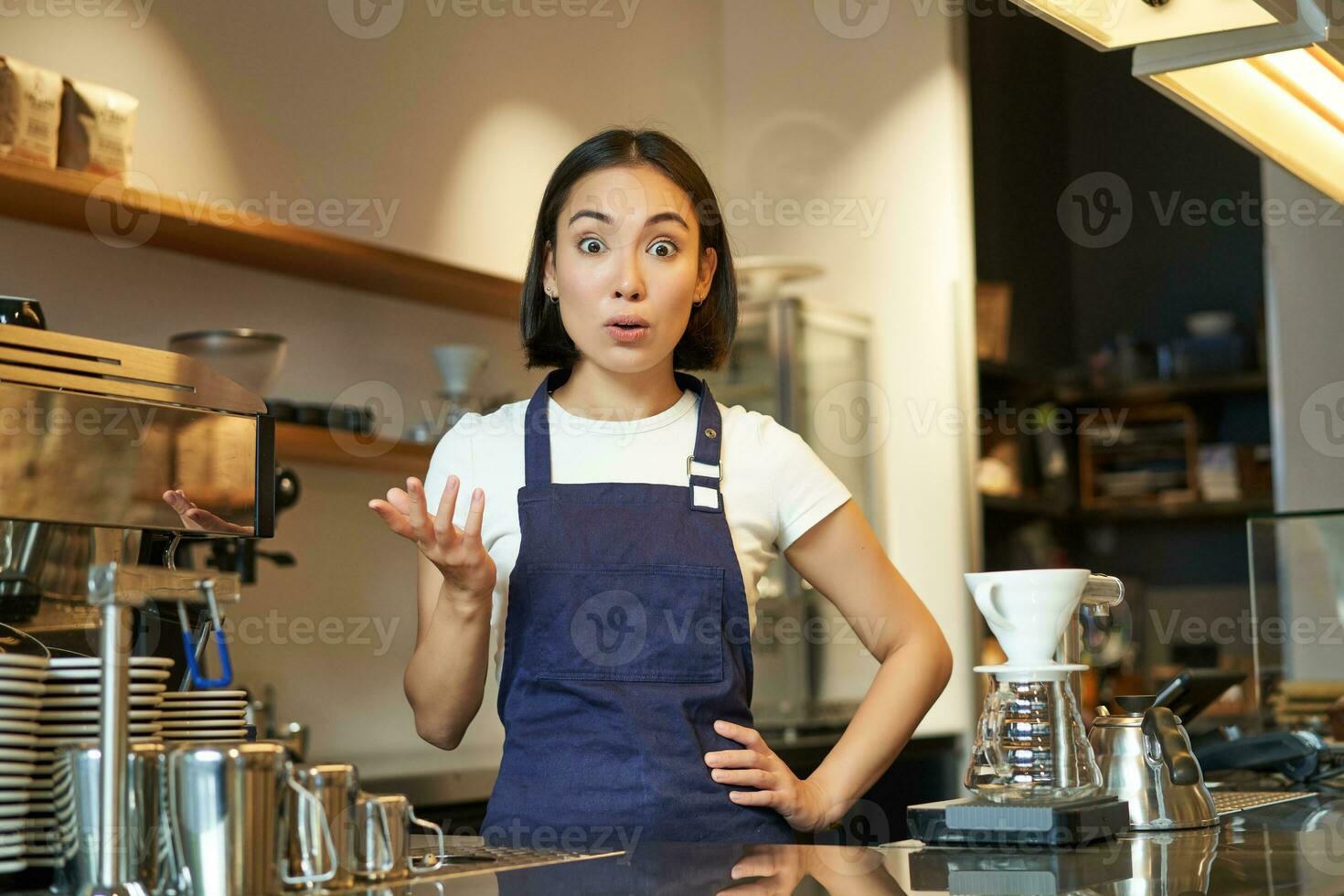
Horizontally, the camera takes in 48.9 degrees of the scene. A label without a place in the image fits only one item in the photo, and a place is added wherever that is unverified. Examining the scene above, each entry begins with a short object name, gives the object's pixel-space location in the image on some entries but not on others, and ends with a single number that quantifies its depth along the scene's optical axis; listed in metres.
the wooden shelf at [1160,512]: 5.43
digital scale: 1.27
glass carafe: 1.31
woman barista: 1.45
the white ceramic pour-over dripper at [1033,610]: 1.32
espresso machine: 1.22
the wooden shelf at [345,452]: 2.84
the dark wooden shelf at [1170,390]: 5.58
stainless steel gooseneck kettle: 1.47
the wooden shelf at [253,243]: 2.46
